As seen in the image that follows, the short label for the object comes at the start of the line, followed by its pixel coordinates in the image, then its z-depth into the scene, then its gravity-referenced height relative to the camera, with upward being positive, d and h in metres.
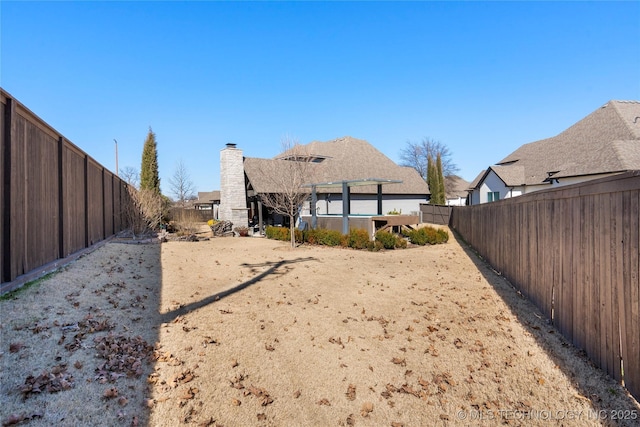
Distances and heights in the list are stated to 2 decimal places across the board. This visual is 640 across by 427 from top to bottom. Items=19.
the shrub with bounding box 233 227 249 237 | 20.70 -1.11
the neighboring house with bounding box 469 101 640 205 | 16.95 +3.06
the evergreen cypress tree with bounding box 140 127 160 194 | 25.19 +3.47
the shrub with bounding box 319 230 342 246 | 14.84 -1.15
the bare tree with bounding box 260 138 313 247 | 15.52 +1.55
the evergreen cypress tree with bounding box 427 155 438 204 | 34.25 +2.89
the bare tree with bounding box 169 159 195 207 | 33.69 +2.45
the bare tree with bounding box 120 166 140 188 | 35.32 +4.43
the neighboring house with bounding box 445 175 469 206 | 51.96 +3.03
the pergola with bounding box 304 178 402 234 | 16.70 +0.88
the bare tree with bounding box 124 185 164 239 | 14.57 +0.11
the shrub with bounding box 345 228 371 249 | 13.87 -1.14
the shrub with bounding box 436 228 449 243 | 15.64 -1.20
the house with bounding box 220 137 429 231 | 21.95 +2.27
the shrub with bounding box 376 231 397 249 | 13.88 -1.16
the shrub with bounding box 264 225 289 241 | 17.52 -1.11
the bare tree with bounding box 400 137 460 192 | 54.69 +8.21
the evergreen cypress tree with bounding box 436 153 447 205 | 34.52 +2.67
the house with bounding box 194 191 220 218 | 39.33 +1.53
